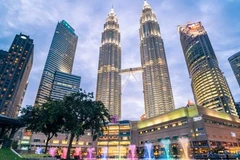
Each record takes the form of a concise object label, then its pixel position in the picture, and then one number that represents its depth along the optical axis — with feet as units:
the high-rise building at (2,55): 431.18
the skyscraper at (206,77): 498.69
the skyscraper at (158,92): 577.59
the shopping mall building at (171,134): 272.72
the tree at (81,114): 111.45
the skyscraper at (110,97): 611.06
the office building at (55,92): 645.51
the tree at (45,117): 108.27
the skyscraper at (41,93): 619.09
